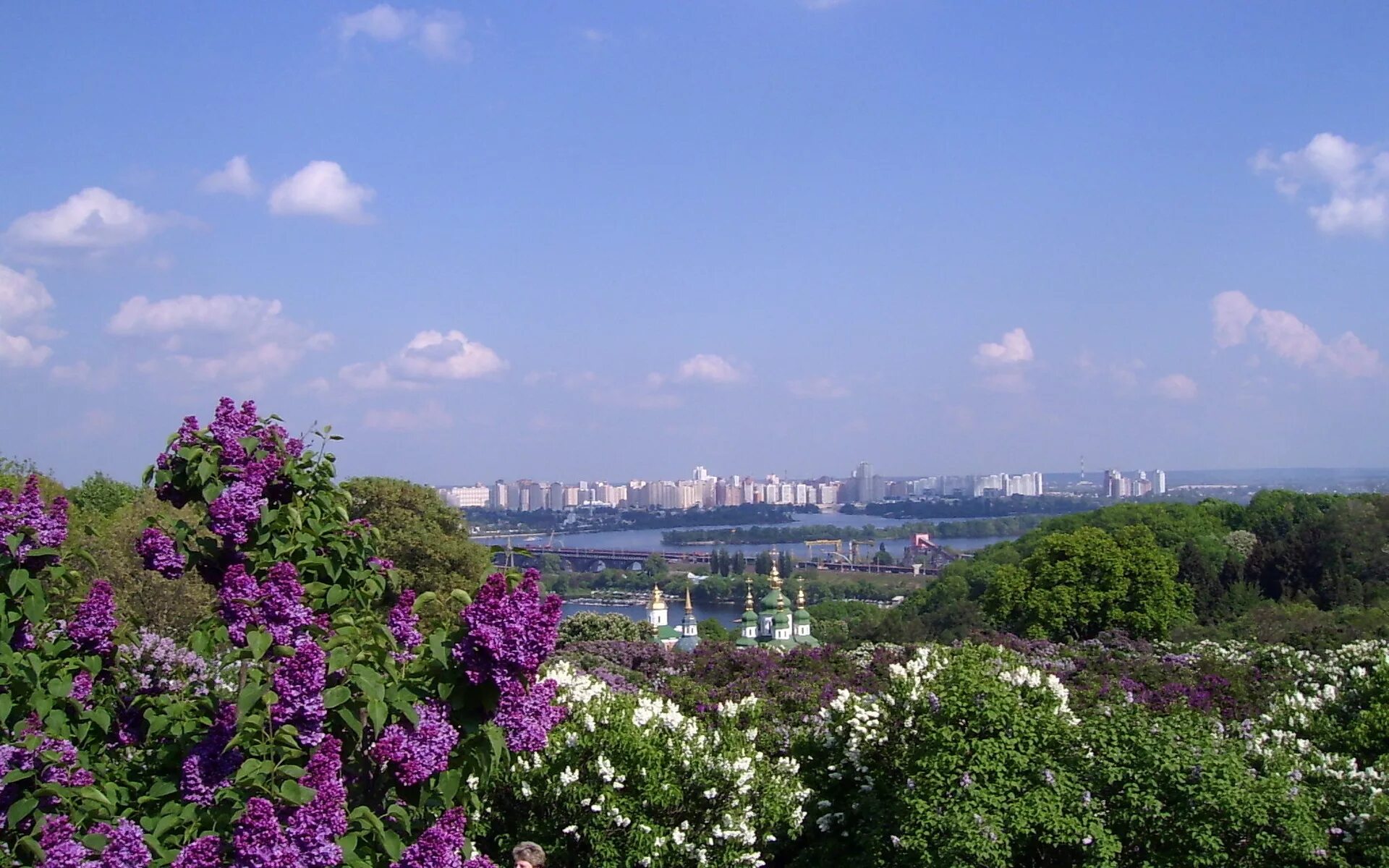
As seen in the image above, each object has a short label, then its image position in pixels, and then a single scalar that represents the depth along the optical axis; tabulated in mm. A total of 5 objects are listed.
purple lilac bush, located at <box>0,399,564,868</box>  3922
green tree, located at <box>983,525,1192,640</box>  32156
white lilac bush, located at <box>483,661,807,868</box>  7883
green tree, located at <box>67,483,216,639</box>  16875
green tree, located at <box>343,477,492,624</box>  23766
